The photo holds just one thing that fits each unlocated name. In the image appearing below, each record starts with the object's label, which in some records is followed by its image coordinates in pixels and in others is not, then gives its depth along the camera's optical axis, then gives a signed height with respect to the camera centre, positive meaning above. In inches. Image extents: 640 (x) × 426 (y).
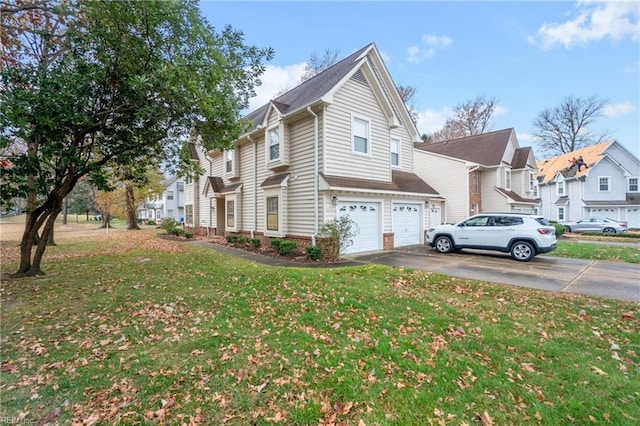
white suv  414.6 -33.9
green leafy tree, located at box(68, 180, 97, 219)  2076.6 +131.1
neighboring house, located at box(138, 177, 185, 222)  1862.7 +103.8
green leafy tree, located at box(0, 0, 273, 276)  247.0 +120.1
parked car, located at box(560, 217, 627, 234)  955.3 -46.1
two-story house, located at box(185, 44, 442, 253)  455.2 +91.8
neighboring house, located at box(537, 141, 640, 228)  1165.1 +109.4
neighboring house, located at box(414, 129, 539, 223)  813.9 +122.4
